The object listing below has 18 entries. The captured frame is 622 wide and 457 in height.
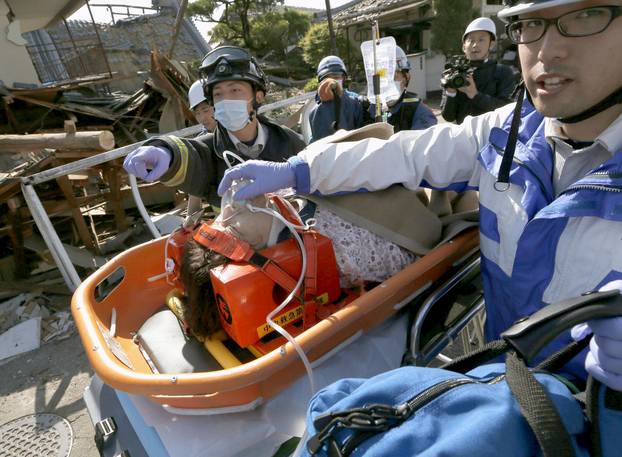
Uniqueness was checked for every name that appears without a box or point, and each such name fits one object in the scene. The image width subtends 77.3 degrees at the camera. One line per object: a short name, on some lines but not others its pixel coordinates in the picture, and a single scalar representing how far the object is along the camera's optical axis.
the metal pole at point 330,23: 12.09
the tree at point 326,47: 17.12
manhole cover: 2.16
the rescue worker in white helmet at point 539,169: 0.99
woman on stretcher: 1.45
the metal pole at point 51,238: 2.89
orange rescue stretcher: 1.12
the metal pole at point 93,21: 8.88
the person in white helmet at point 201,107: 3.38
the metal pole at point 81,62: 9.68
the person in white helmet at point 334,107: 3.39
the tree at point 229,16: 21.39
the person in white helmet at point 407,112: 3.31
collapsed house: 3.57
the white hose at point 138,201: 2.74
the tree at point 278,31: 21.56
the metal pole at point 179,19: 6.15
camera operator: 3.33
